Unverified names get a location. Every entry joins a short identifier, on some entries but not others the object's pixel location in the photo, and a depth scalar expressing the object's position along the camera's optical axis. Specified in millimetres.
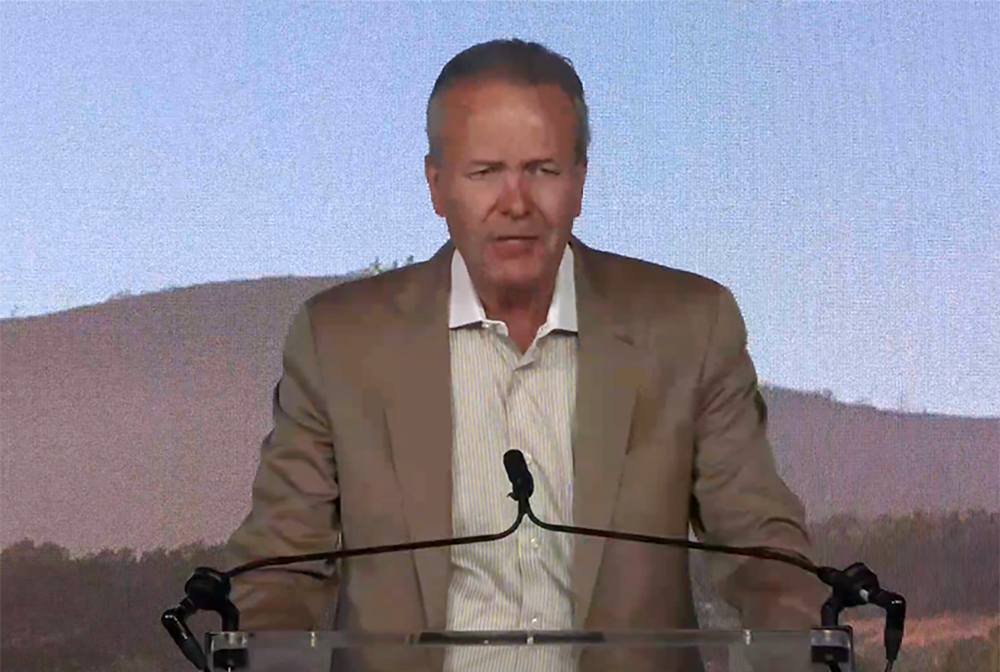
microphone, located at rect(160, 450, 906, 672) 6492
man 6891
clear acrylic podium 6452
